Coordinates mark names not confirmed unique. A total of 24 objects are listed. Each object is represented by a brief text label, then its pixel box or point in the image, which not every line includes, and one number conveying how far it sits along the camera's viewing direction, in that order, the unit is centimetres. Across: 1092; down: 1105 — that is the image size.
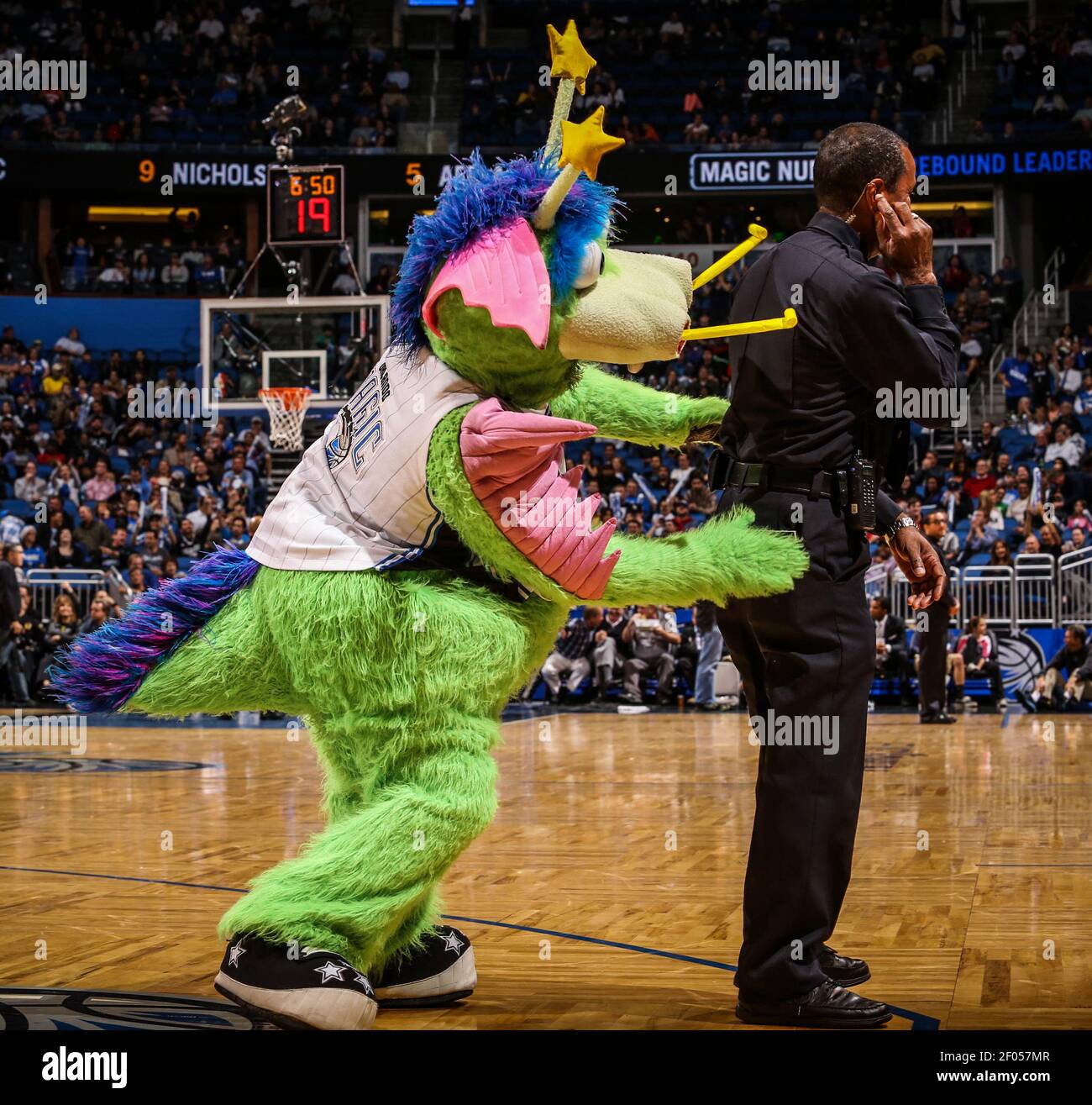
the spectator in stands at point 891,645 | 1230
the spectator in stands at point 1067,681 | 1188
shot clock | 1419
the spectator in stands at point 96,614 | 1265
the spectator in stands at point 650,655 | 1270
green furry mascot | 273
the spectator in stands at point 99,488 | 1642
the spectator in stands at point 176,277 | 2019
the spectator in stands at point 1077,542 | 1282
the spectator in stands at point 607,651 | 1292
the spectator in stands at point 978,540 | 1327
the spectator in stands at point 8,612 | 1234
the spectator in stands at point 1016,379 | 1717
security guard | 280
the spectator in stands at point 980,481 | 1475
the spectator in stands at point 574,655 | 1299
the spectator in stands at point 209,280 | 2012
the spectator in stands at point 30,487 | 1675
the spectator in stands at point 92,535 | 1489
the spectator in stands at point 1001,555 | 1278
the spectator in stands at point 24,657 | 1283
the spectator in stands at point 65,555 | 1464
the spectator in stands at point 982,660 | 1231
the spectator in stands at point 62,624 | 1287
